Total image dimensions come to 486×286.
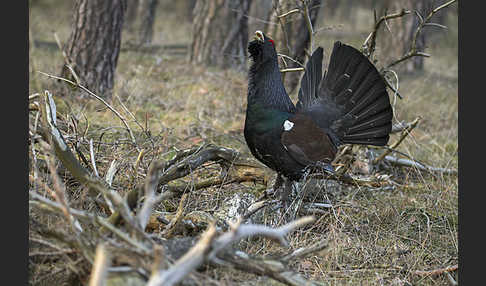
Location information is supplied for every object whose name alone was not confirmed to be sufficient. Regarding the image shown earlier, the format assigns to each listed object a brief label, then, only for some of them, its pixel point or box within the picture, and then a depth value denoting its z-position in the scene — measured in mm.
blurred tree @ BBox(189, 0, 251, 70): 18094
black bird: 7625
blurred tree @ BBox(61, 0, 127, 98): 12141
